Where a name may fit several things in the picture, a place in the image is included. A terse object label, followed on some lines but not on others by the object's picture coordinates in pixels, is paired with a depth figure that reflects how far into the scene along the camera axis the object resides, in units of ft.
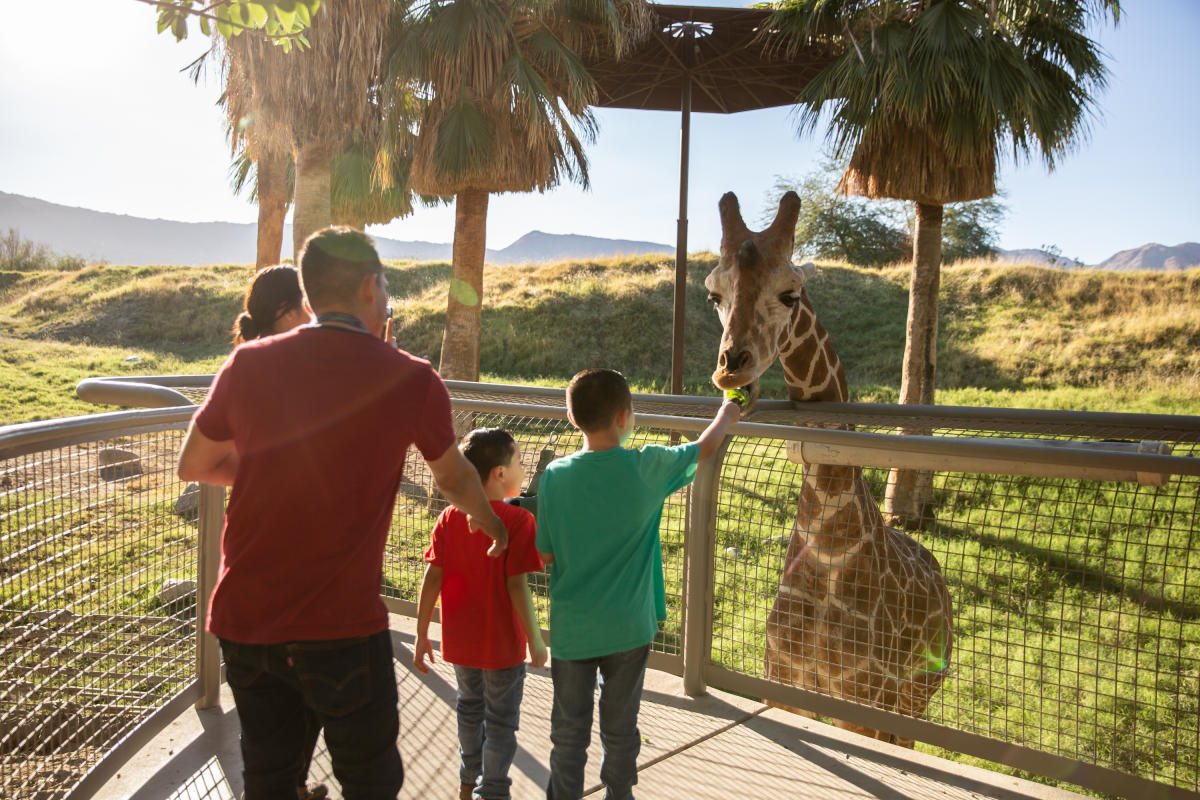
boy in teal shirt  8.22
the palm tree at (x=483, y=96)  31.86
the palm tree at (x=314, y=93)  28.84
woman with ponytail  9.20
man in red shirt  6.42
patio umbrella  34.58
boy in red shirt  9.01
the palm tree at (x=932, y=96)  27.94
